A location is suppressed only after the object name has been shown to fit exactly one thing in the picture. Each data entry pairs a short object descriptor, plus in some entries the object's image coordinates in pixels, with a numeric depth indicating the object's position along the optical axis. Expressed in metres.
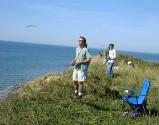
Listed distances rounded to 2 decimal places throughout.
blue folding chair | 5.33
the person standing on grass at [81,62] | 5.99
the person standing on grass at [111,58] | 8.86
